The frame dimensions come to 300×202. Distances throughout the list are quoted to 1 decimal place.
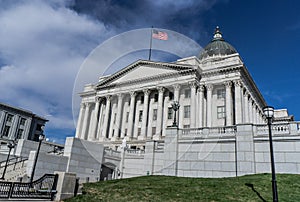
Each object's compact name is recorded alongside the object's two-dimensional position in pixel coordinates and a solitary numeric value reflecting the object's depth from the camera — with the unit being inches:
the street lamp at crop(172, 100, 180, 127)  1082.8
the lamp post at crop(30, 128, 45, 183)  878.3
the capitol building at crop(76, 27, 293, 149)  1828.2
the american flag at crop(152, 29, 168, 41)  1632.6
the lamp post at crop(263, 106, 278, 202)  507.8
